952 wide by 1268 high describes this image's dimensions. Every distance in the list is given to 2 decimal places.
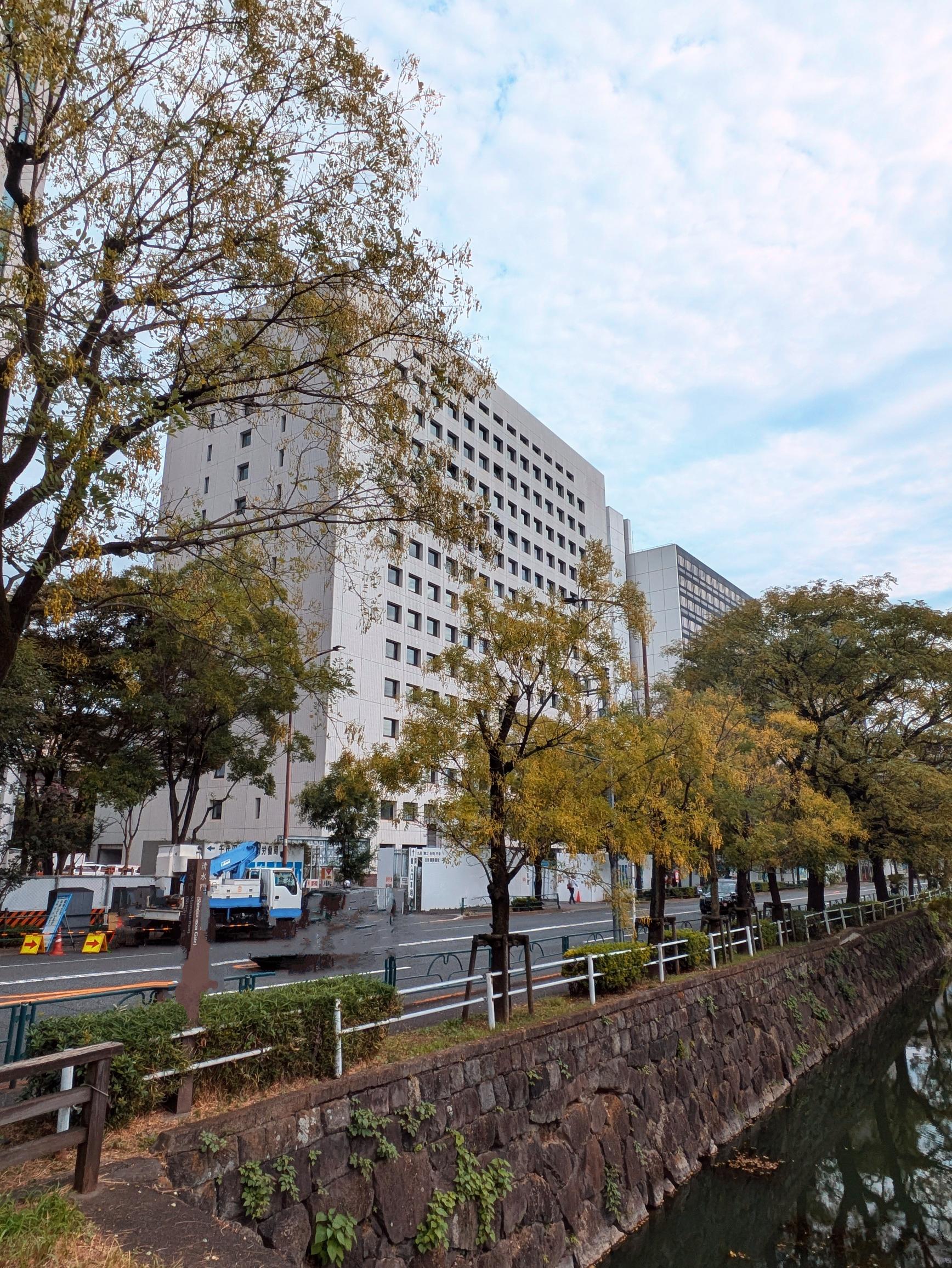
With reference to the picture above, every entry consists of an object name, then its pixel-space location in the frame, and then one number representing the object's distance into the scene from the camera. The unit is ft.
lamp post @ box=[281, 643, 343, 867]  107.34
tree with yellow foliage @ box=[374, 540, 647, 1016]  34.91
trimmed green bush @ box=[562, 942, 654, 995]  42.70
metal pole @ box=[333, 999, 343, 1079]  23.38
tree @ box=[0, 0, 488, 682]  19.56
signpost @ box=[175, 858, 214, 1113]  20.44
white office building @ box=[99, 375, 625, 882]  142.20
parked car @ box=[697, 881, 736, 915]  69.15
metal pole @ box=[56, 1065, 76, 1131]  16.51
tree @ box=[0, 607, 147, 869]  82.99
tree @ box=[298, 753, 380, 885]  122.31
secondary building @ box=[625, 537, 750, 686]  301.22
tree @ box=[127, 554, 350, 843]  73.87
